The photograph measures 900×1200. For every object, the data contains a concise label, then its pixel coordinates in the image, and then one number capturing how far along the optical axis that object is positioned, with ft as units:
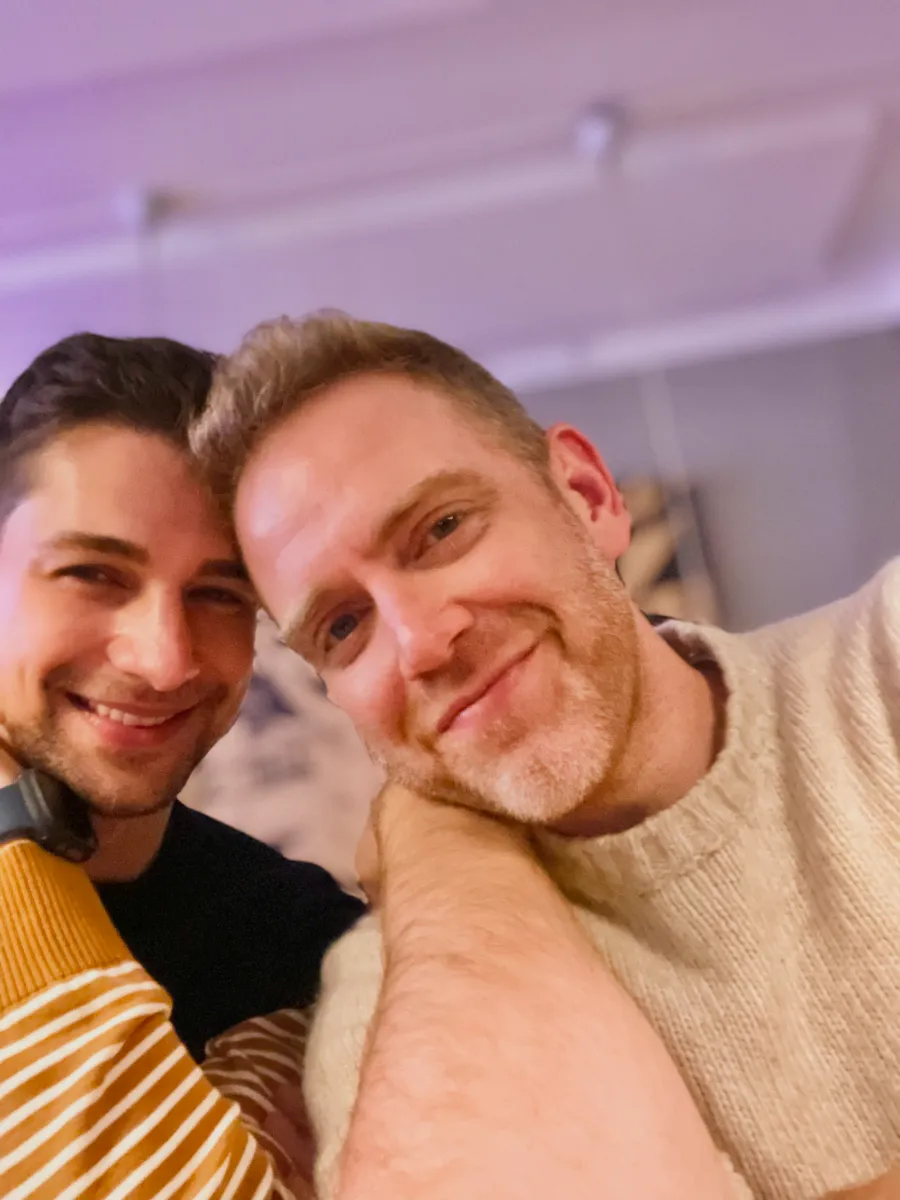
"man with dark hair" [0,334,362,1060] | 2.66
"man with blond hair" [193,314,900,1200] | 1.96
